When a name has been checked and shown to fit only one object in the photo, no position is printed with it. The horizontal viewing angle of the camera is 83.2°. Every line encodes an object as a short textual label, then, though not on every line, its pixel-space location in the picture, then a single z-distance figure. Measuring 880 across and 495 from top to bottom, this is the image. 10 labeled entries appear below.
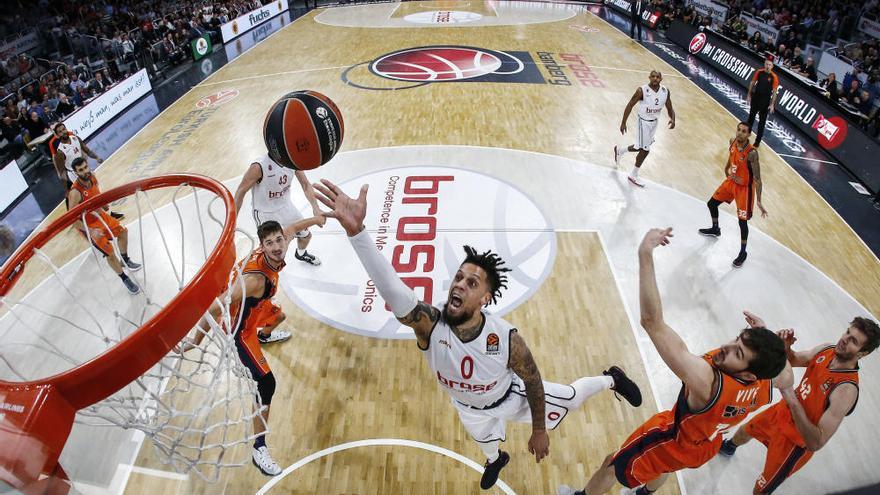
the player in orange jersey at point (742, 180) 5.43
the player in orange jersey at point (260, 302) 3.63
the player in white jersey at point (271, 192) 5.05
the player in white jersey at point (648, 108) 7.09
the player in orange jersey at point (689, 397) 2.34
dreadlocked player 2.49
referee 8.47
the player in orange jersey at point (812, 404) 2.96
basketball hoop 1.79
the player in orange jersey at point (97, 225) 5.52
